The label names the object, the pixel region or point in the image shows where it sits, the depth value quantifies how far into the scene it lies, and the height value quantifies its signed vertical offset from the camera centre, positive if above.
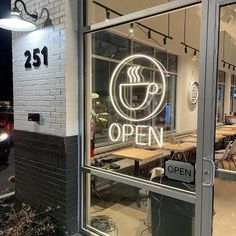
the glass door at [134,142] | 2.15 -0.53
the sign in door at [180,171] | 2.25 -0.62
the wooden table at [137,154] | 3.77 -0.80
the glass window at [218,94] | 2.08 +0.05
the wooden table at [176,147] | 3.34 -0.64
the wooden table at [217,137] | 2.14 -0.30
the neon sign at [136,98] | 3.24 +0.02
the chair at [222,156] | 2.24 -0.60
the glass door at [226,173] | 2.05 -0.67
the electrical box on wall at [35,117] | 3.20 -0.22
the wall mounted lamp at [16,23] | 2.66 +0.80
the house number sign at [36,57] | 3.06 +0.50
